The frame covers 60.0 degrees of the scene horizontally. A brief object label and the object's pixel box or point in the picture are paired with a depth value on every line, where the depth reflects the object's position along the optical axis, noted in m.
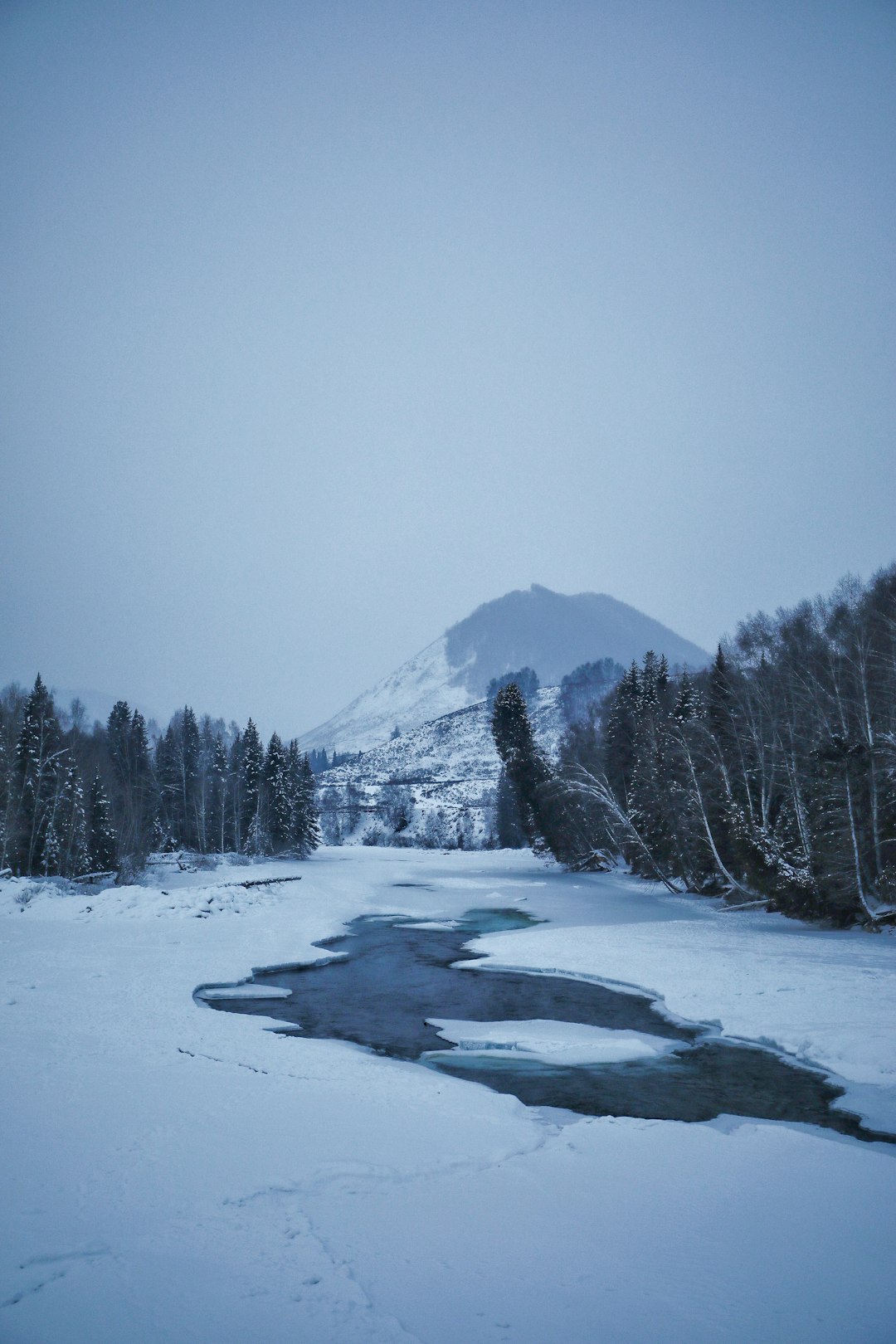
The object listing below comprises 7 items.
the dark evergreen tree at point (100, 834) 53.09
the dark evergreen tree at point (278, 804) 82.50
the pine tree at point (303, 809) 85.81
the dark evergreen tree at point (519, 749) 66.44
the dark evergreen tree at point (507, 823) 117.31
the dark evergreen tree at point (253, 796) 80.19
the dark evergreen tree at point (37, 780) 47.50
